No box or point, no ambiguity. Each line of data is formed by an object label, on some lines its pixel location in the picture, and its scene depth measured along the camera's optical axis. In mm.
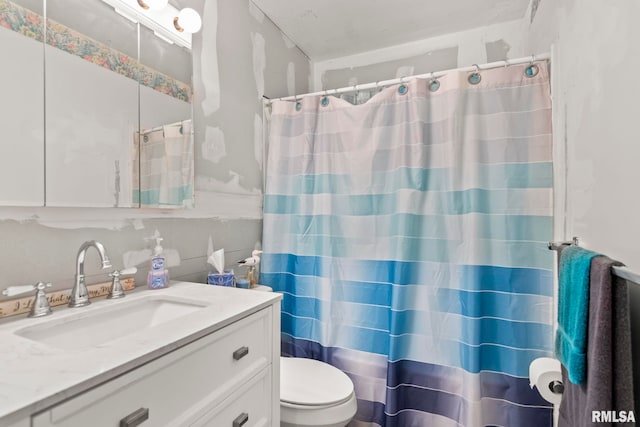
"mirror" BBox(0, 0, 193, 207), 892
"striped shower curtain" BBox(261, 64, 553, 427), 1406
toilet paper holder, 1054
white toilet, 1276
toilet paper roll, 1050
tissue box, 1425
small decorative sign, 851
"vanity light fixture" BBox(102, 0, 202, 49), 1176
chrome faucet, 947
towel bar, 571
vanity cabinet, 572
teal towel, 746
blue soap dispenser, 1188
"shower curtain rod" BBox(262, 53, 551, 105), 1391
